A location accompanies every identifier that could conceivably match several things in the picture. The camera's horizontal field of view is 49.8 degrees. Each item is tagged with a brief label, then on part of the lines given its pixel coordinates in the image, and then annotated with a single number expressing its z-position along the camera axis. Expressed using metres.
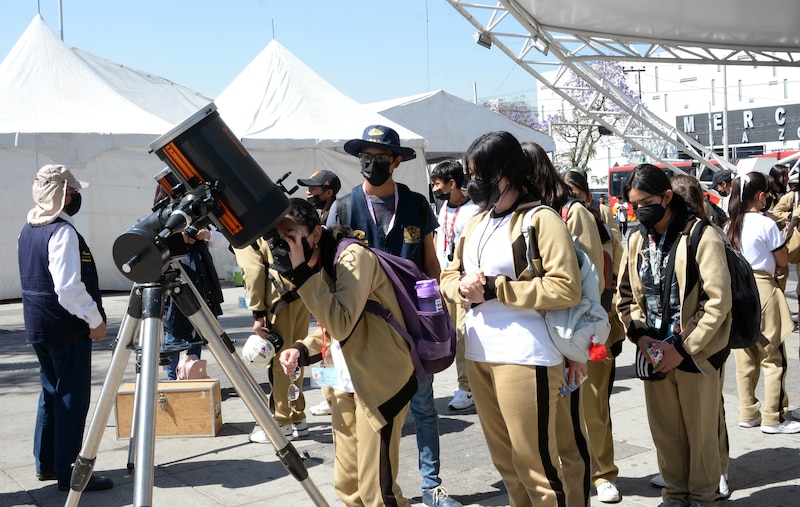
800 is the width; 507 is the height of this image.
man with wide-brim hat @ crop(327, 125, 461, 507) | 4.84
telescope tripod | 2.96
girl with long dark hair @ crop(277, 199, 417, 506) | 3.50
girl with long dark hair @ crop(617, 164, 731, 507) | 4.38
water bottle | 3.77
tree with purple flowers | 44.87
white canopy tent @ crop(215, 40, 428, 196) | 15.63
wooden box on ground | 6.32
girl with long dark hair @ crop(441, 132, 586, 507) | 3.59
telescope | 2.93
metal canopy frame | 12.75
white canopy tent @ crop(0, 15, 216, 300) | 14.55
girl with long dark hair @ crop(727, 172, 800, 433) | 6.04
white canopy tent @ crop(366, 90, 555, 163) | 20.55
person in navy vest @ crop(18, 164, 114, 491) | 5.10
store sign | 54.06
